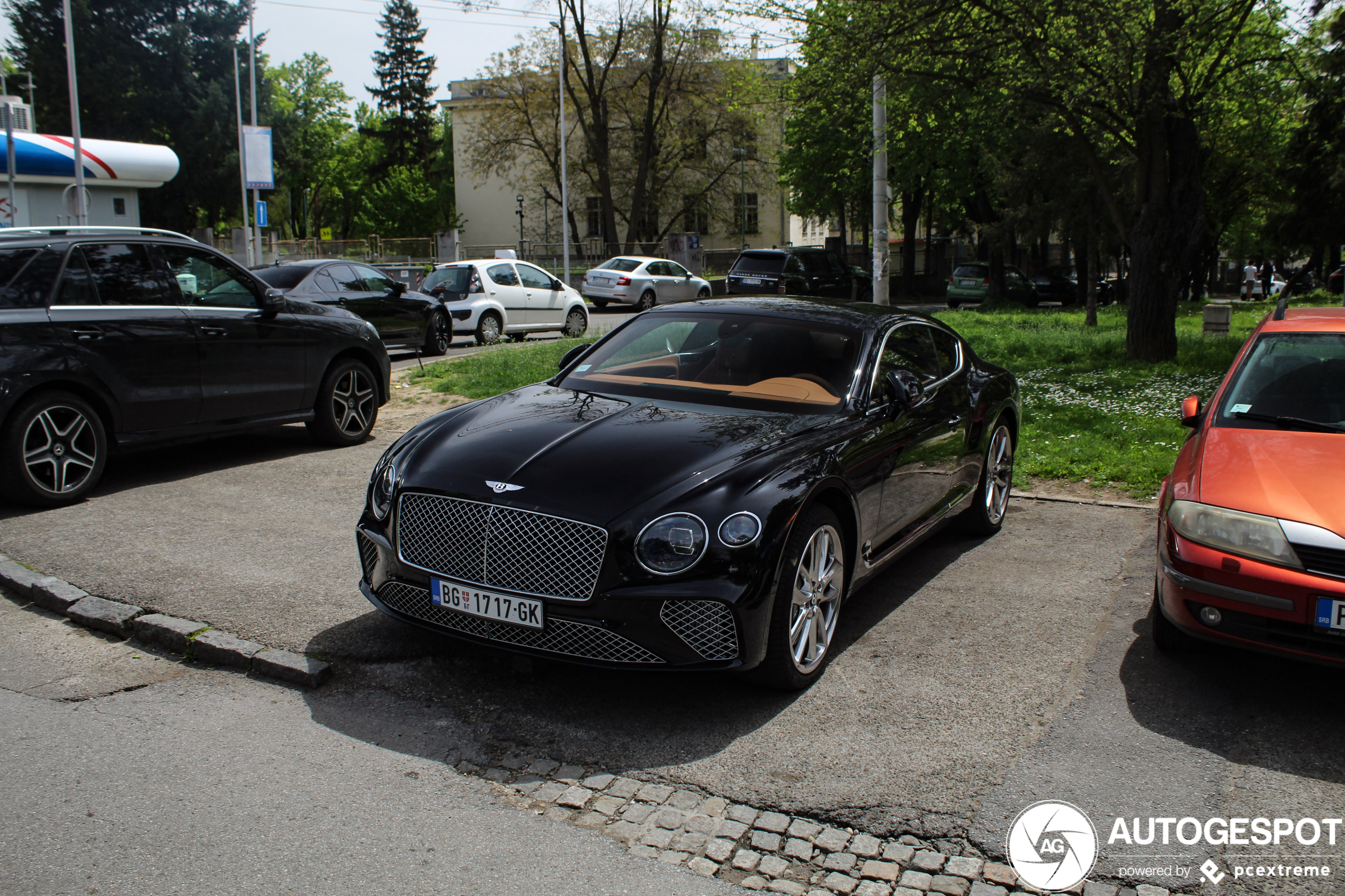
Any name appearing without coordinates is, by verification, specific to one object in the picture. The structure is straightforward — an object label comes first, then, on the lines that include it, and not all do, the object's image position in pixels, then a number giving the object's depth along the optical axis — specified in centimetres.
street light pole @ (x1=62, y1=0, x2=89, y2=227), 2345
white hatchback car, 1973
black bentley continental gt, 386
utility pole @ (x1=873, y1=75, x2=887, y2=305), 1708
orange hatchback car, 390
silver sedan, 3020
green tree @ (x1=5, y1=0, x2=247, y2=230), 4681
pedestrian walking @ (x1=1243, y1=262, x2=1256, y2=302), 5091
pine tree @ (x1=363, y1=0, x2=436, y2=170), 7225
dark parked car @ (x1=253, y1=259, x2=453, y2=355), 1530
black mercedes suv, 683
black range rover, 2888
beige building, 5762
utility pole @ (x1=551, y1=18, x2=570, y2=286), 4126
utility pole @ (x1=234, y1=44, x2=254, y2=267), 4587
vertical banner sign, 3512
